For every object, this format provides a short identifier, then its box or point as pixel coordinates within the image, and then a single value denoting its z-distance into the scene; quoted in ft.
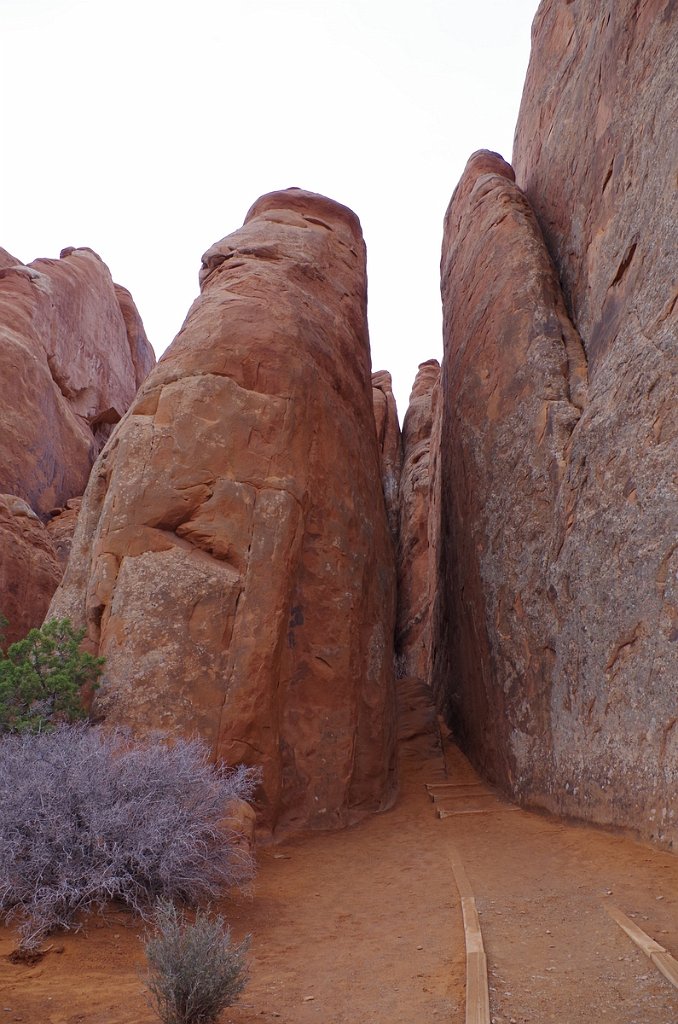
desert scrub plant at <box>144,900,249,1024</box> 13.21
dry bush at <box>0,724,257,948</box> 19.06
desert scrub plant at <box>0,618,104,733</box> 27.86
